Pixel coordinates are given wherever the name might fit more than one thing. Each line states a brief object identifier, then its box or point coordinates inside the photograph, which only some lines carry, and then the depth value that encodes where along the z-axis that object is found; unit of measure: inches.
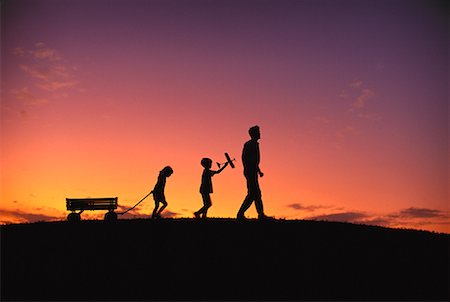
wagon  885.8
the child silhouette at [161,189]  797.9
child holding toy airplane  741.3
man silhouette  641.6
